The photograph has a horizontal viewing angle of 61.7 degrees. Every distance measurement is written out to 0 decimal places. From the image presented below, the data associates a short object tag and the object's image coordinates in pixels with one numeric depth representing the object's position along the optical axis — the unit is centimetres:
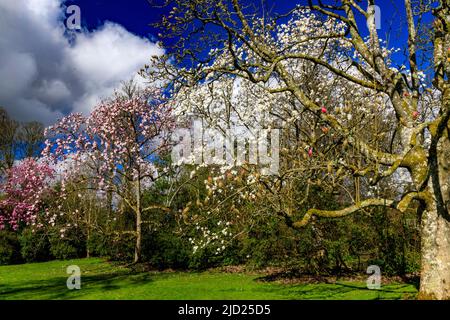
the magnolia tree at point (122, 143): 1717
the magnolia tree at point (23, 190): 1858
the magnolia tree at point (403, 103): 726
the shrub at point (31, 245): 2377
